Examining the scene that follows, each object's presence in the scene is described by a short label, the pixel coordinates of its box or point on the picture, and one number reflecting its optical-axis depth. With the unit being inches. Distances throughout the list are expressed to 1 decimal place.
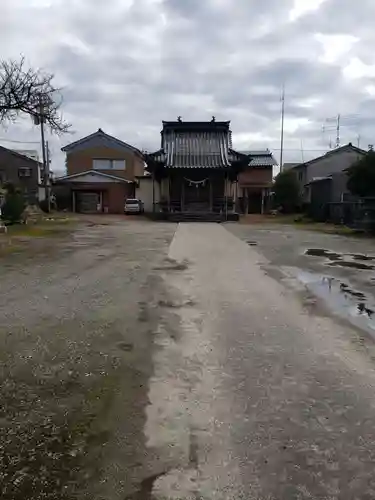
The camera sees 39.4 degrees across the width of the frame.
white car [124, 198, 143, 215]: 1537.9
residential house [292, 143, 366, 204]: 1704.0
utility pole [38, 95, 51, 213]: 1540.4
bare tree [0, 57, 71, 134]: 684.1
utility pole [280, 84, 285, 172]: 2144.4
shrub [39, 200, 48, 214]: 1579.7
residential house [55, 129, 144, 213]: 1739.7
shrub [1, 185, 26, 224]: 946.1
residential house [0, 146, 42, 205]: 1812.3
